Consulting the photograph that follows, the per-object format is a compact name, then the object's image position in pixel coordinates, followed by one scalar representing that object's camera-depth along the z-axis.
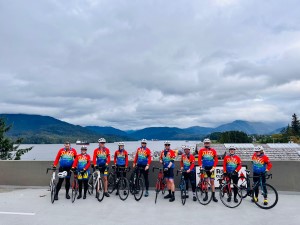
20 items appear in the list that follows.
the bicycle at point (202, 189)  8.44
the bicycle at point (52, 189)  8.67
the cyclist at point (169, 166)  8.75
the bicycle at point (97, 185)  8.89
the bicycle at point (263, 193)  7.80
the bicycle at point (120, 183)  9.01
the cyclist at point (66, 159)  9.12
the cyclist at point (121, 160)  9.48
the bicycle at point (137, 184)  8.79
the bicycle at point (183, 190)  8.20
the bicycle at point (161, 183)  9.17
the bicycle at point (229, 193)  7.99
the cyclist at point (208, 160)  8.65
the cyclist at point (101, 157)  9.37
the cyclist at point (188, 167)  8.74
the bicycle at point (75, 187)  8.73
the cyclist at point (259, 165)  8.17
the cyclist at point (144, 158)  9.27
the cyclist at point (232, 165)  8.52
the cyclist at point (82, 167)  9.01
